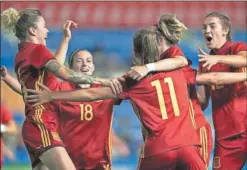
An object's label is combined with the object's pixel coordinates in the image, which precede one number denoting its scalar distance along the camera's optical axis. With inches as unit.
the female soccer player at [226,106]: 671.1
